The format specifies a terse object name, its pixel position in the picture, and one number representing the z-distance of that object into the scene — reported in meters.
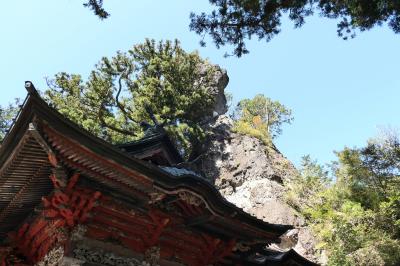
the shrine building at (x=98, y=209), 5.88
